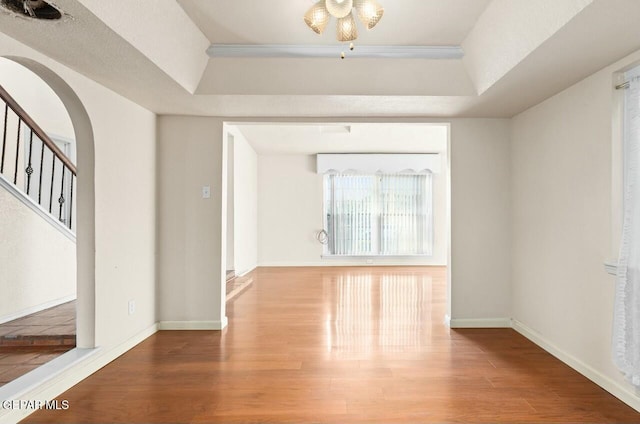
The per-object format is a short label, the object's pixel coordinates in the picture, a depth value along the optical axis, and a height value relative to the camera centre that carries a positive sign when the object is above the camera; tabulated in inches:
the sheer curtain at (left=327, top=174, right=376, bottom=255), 315.3 -0.4
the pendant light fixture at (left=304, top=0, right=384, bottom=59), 79.7 +43.5
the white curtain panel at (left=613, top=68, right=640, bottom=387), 85.2 -14.8
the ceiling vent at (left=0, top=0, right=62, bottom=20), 68.6 +38.4
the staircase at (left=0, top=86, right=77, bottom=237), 141.1 +21.2
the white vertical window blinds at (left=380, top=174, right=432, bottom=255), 315.6 -4.0
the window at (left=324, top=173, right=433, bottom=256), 315.6 -1.4
